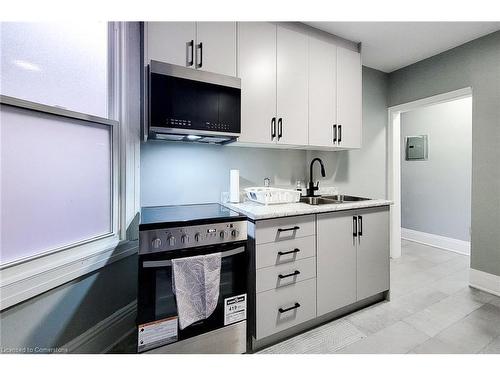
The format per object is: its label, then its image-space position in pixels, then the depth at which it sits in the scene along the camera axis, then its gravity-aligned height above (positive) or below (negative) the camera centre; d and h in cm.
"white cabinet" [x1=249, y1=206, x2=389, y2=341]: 153 -58
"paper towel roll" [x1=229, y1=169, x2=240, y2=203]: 191 -1
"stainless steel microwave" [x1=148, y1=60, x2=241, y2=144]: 145 +54
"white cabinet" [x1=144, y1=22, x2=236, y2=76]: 150 +96
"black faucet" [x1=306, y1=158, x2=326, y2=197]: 235 -2
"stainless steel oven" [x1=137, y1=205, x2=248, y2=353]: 122 -57
